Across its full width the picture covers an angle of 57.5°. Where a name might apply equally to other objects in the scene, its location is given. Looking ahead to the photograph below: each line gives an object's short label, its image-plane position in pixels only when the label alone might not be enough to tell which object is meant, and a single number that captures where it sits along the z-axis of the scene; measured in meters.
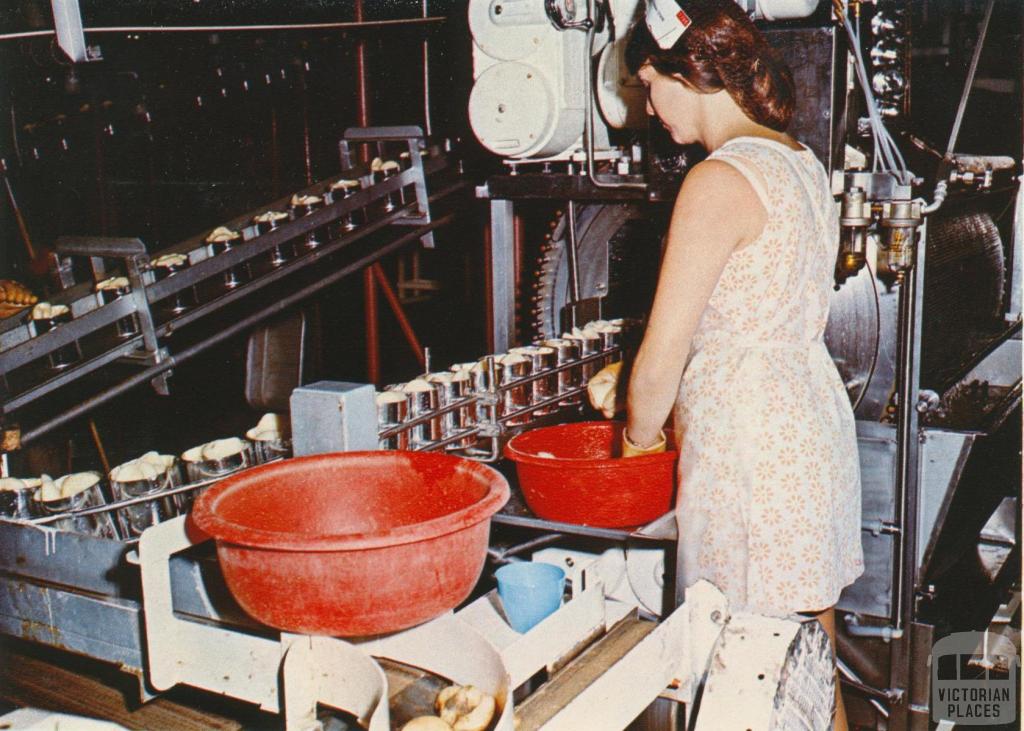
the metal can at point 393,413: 2.18
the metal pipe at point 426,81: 4.95
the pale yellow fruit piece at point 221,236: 3.42
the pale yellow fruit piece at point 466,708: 1.17
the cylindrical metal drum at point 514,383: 2.53
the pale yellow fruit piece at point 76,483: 1.90
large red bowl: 1.15
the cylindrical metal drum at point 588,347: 2.92
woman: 1.74
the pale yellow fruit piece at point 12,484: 1.93
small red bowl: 1.74
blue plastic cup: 1.50
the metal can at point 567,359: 2.79
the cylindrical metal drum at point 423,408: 2.26
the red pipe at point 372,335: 5.28
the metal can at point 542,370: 2.66
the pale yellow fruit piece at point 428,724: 1.15
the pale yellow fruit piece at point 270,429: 2.27
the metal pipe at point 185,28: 2.28
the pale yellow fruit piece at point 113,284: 3.12
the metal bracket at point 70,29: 2.18
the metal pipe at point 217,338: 2.61
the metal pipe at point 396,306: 4.94
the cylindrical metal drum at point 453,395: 2.36
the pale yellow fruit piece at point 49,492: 1.89
